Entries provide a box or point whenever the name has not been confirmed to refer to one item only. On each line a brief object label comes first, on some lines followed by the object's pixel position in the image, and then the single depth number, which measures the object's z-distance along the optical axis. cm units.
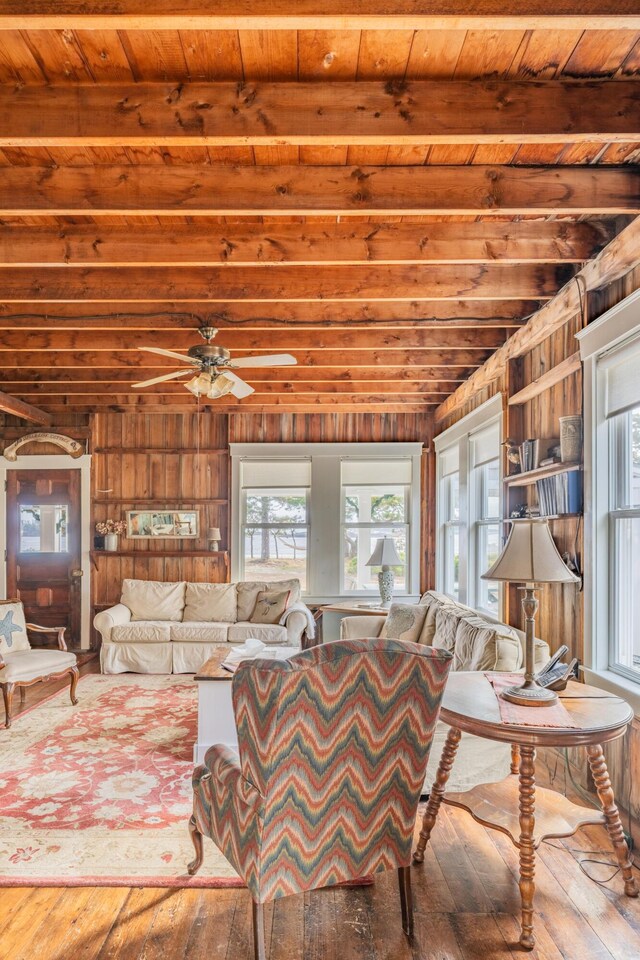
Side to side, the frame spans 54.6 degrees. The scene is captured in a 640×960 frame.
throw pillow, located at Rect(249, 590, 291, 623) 646
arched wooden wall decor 740
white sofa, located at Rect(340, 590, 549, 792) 354
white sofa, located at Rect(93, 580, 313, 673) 620
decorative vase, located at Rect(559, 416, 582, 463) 345
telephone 266
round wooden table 217
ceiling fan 386
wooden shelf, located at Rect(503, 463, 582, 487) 350
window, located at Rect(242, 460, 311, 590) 760
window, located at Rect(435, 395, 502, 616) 546
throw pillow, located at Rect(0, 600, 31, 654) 490
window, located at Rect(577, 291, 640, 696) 304
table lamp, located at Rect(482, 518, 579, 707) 243
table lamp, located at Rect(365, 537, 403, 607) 622
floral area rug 258
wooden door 755
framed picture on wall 751
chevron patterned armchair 184
